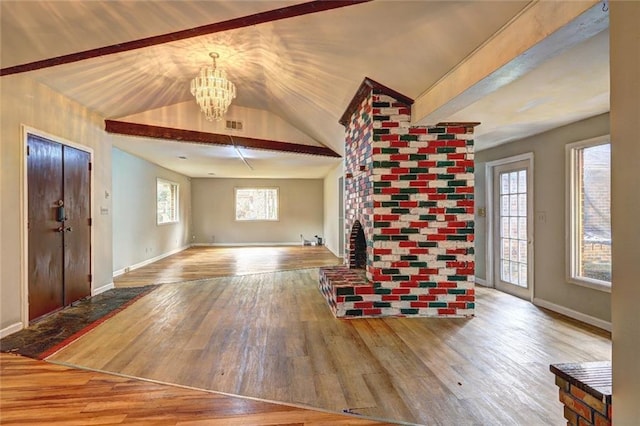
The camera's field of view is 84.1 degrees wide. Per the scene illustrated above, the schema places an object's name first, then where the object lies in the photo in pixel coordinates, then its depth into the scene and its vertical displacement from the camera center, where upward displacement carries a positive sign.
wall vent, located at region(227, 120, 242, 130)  5.99 +1.49
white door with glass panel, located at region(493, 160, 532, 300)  4.75 -0.25
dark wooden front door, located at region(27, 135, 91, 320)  3.67 -0.13
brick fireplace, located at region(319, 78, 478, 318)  3.77 -0.08
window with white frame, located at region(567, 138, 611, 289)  3.71 -0.03
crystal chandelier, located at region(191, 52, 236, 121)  3.67 +1.28
